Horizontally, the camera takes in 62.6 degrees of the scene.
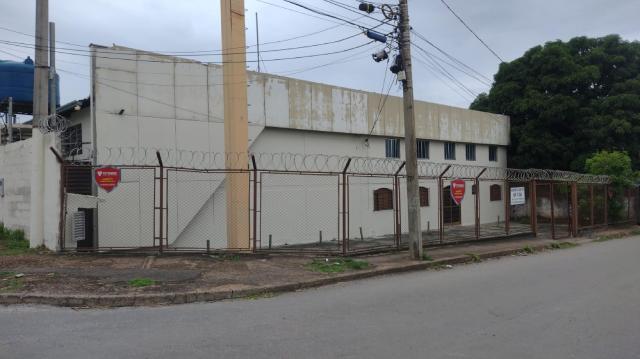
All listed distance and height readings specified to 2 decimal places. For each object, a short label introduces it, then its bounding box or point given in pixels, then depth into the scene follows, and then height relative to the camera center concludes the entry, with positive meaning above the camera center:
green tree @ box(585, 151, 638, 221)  24.66 +0.94
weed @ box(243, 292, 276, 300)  8.92 -1.71
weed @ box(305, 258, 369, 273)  11.46 -1.56
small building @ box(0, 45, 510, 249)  14.30 +1.77
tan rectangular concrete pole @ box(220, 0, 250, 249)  13.80 +2.07
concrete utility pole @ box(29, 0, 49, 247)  12.98 +2.14
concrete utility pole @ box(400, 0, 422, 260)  13.21 +1.39
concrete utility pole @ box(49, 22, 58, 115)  17.95 +4.80
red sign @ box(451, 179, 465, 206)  16.06 +0.17
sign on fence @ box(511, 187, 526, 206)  19.08 -0.04
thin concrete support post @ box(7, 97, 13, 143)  18.34 +2.77
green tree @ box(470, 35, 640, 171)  27.48 +4.88
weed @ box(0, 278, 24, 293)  8.55 -1.42
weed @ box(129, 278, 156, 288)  9.08 -1.47
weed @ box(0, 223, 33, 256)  12.65 -1.12
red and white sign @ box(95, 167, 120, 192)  12.30 +0.52
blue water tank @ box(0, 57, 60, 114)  19.11 +4.38
